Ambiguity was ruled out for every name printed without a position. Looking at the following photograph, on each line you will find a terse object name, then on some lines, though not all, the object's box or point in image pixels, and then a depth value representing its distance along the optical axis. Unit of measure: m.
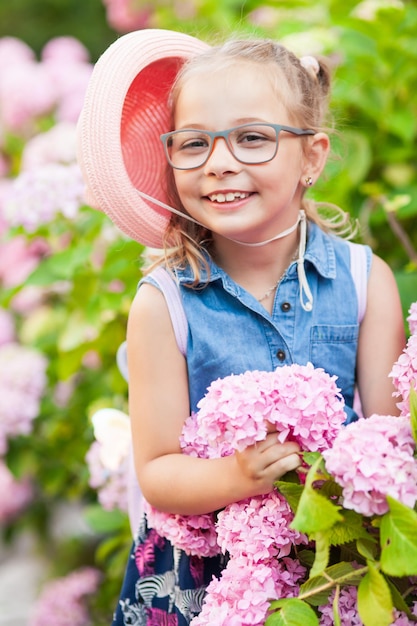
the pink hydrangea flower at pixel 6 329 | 3.76
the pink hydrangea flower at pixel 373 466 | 1.14
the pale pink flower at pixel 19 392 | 2.91
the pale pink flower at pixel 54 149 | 2.89
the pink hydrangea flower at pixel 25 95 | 3.87
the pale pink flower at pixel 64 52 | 4.10
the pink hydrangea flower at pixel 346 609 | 1.31
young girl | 1.53
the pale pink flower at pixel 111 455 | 2.04
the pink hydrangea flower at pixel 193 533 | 1.55
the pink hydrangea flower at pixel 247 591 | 1.28
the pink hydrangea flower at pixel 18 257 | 3.83
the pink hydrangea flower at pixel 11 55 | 4.12
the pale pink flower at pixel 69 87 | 3.68
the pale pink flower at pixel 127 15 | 4.97
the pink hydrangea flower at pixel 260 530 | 1.32
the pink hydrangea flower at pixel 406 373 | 1.32
